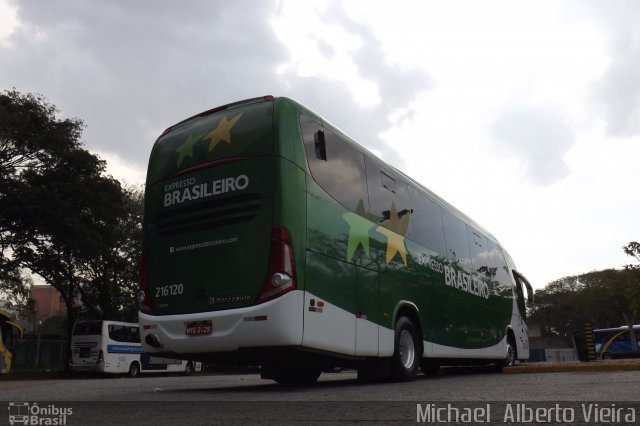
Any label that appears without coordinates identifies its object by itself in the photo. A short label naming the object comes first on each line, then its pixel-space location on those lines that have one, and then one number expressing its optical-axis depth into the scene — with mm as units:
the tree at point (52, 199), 23125
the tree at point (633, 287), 26516
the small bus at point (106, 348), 25766
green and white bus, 7043
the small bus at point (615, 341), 38594
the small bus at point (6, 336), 21344
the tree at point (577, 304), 66562
